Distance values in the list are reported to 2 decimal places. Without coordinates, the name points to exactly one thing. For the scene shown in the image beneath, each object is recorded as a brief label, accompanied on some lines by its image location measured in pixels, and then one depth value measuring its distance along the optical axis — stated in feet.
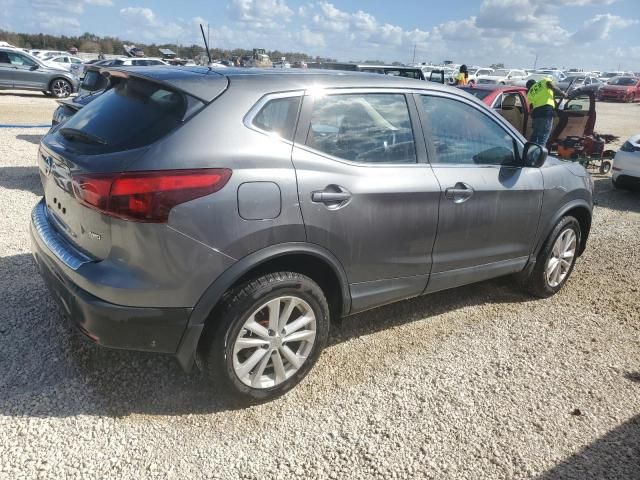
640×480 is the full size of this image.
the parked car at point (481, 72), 126.21
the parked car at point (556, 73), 136.87
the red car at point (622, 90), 113.70
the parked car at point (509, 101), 30.19
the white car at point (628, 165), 27.68
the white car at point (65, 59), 89.10
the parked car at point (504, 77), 101.15
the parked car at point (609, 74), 180.75
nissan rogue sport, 7.95
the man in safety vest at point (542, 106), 29.58
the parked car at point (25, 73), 63.10
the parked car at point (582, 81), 120.84
